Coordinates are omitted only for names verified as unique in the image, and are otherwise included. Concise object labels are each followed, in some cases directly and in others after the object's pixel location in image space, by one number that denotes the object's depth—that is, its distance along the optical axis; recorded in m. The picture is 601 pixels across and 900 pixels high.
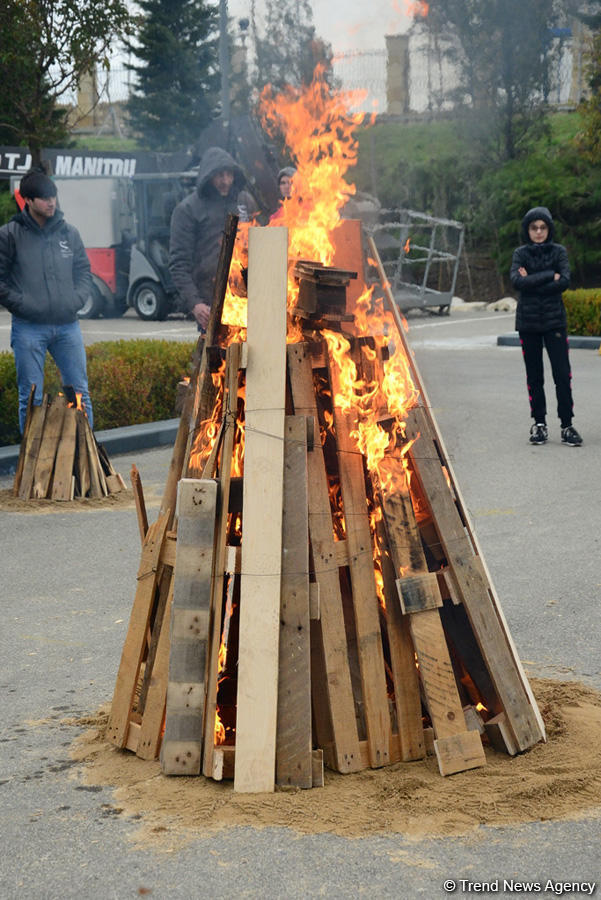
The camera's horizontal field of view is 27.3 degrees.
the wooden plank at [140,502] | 4.53
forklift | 24.58
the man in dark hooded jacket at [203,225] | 9.48
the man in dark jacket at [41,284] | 9.09
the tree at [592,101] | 24.04
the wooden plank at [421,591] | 3.97
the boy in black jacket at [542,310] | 10.60
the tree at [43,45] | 18.47
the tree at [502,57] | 16.75
